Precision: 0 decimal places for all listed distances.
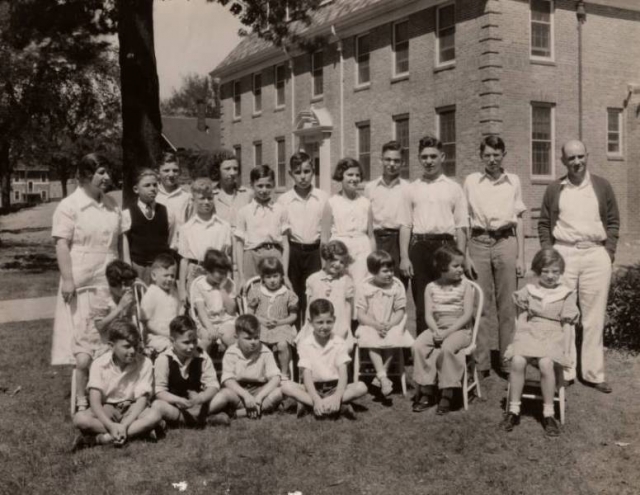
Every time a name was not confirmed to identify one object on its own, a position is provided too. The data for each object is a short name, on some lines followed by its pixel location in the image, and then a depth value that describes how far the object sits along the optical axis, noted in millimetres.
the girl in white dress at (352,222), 6988
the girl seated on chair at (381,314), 6473
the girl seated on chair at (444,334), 6059
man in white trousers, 6574
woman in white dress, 6105
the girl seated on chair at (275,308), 6531
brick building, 21125
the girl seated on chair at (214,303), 6562
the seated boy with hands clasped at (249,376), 5992
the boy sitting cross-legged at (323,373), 5957
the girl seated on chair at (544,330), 5641
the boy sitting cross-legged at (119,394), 5355
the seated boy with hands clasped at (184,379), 5695
